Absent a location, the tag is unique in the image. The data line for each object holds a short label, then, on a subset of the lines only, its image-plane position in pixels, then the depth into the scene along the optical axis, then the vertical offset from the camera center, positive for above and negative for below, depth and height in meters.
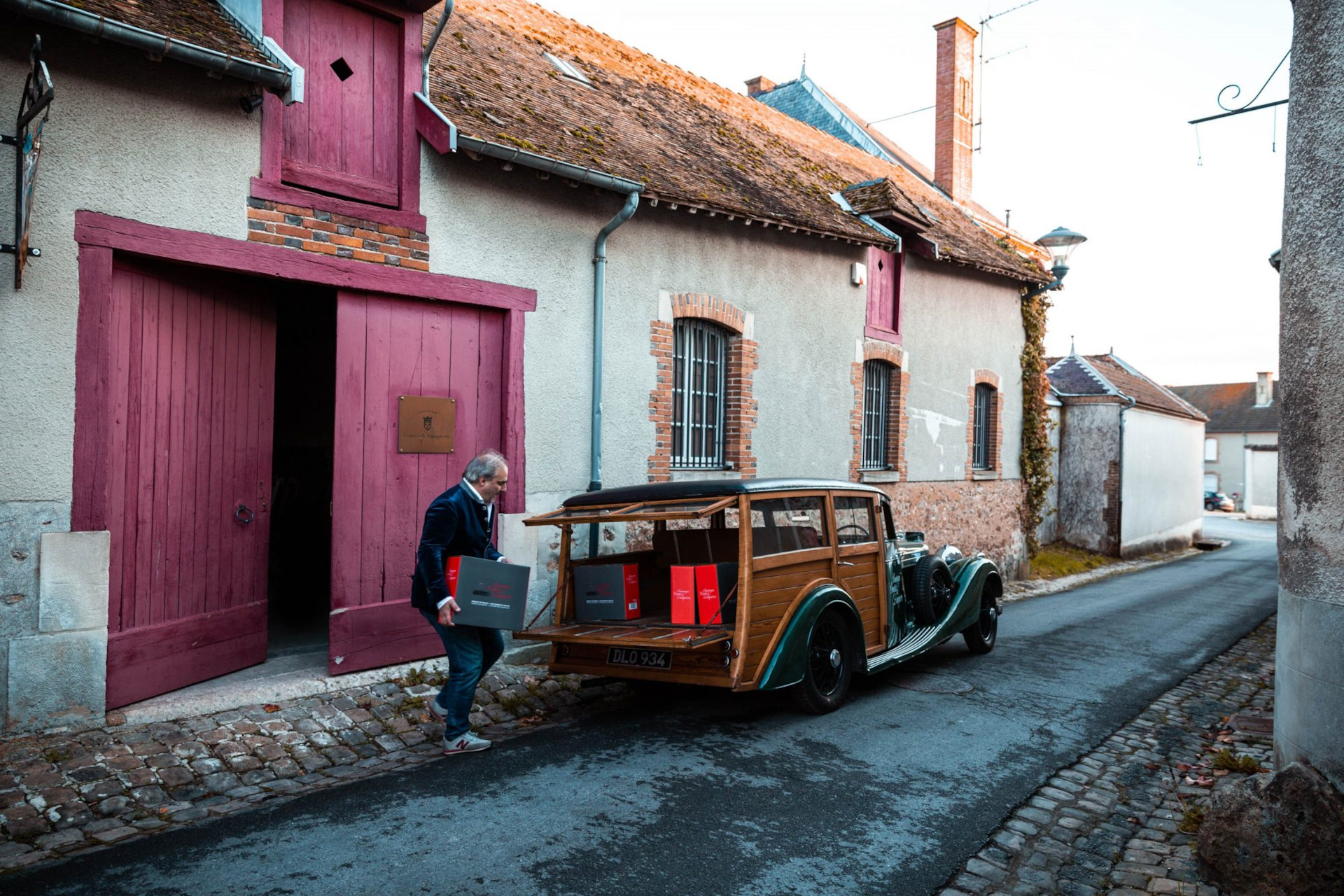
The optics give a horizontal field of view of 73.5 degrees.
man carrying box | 5.41 -0.74
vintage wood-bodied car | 5.79 -1.04
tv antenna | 21.50 +8.58
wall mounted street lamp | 14.38 +3.44
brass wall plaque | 7.23 +0.19
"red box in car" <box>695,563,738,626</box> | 6.06 -0.94
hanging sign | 4.70 +1.63
